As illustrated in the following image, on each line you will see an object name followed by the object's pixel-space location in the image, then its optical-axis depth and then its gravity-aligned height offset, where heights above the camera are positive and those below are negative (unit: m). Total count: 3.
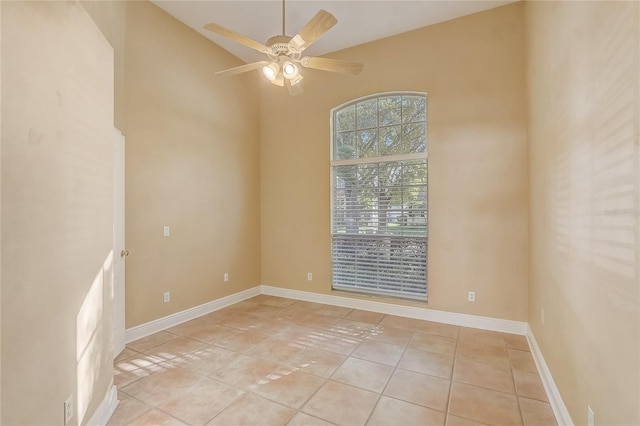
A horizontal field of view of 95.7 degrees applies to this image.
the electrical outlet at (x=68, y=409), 1.45 -0.98
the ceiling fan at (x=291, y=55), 2.10 +1.32
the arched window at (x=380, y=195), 3.81 +0.26
